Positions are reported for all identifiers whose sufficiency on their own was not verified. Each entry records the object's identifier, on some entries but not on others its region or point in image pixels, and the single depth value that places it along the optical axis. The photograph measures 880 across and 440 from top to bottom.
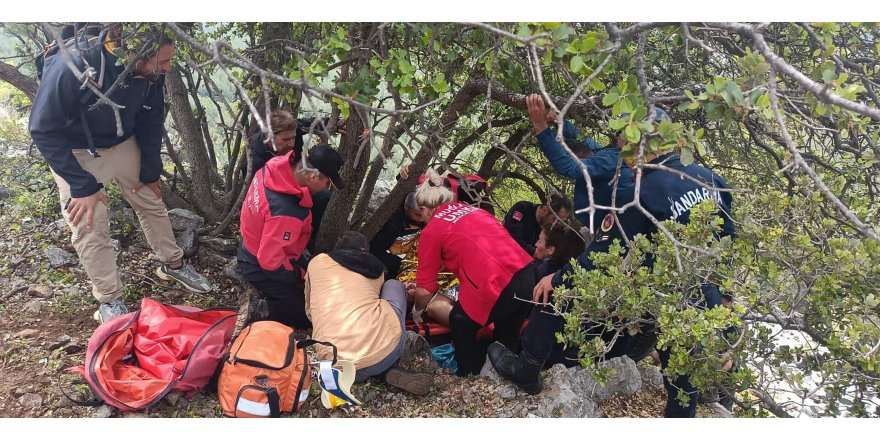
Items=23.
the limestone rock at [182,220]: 4.79
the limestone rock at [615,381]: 3.60
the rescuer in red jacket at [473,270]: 3.51
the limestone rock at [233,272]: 4.41
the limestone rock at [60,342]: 3.44
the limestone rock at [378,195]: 6.14
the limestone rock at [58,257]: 4.26
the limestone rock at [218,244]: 4.79
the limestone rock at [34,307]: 3.79
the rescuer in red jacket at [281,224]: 3.55
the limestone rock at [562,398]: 3.30
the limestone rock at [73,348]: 3.40
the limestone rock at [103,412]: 2.81
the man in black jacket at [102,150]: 3.07
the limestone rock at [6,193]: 5.11
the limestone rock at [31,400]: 2.92
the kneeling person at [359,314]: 3.21
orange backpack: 2.82
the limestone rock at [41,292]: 3.96
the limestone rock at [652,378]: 3.99
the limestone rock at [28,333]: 3.52
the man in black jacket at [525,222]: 4.62
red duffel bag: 2.84
